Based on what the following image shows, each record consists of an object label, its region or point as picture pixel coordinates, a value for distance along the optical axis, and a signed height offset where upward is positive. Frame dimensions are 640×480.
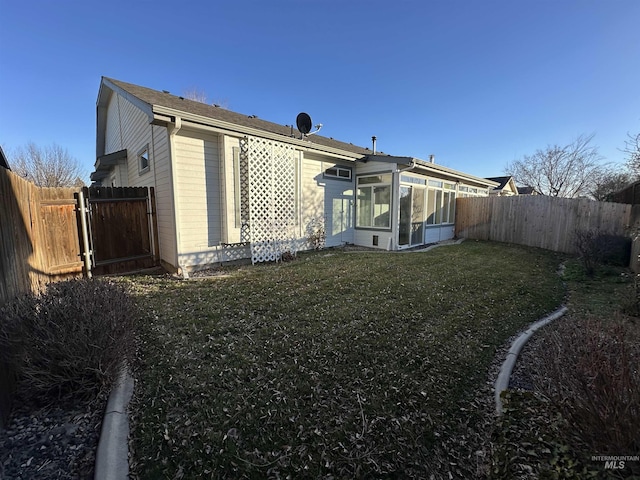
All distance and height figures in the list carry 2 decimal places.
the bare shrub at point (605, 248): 7.31 -1.08
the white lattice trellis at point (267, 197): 7.36 +0.32
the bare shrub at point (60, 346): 2.25 -1.18
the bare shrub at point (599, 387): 1.36 -1.05
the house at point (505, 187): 22.24 +1.90
